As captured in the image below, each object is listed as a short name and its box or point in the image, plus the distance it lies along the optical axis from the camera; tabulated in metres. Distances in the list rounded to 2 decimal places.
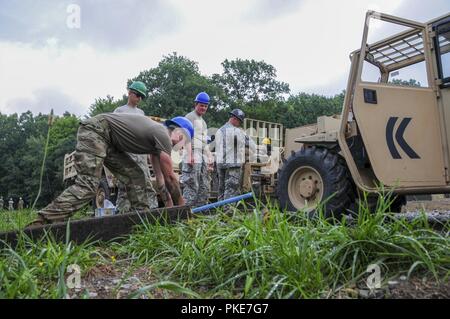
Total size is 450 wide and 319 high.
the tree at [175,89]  36.66
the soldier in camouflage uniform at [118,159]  3.49
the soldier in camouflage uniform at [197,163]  5.67
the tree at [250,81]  43.41
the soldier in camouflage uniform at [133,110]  4.98
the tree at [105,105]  37.34
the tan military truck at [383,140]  3.98
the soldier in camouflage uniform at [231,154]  6.05
